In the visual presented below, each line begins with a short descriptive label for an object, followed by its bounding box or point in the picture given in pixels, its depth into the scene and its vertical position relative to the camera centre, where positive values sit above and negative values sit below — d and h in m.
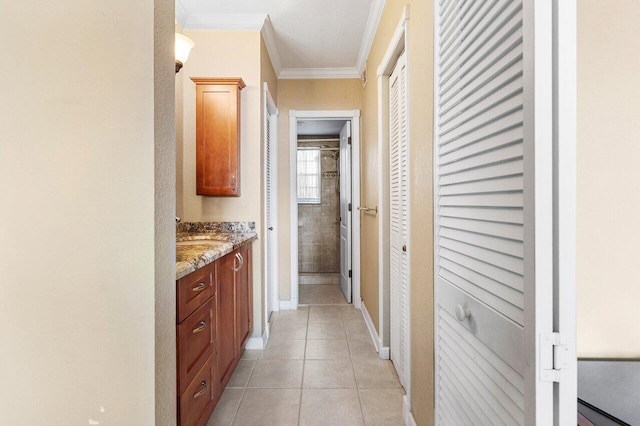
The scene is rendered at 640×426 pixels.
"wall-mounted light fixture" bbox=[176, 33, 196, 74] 1.83 +0.95
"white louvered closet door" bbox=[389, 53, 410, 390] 1.99 -0.03
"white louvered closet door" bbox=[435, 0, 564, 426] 0.58 -0.02
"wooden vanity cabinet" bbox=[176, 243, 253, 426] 1.30 -0.61
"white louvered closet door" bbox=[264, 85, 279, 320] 3.38 +0.03
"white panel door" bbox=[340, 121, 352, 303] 3.80 +0.04
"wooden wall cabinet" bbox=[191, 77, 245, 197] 2.52 +0.59
